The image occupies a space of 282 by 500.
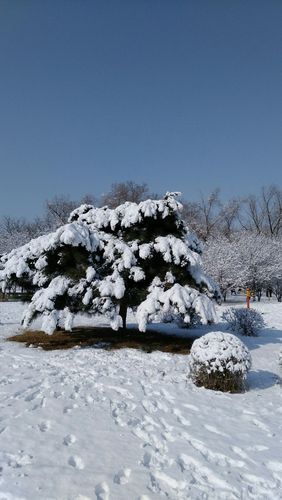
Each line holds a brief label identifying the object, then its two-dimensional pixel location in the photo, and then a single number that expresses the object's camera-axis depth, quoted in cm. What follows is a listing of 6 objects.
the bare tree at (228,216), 4999
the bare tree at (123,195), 5081
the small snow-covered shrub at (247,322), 1275
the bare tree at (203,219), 4547
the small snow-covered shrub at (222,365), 691
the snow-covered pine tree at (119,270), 970
